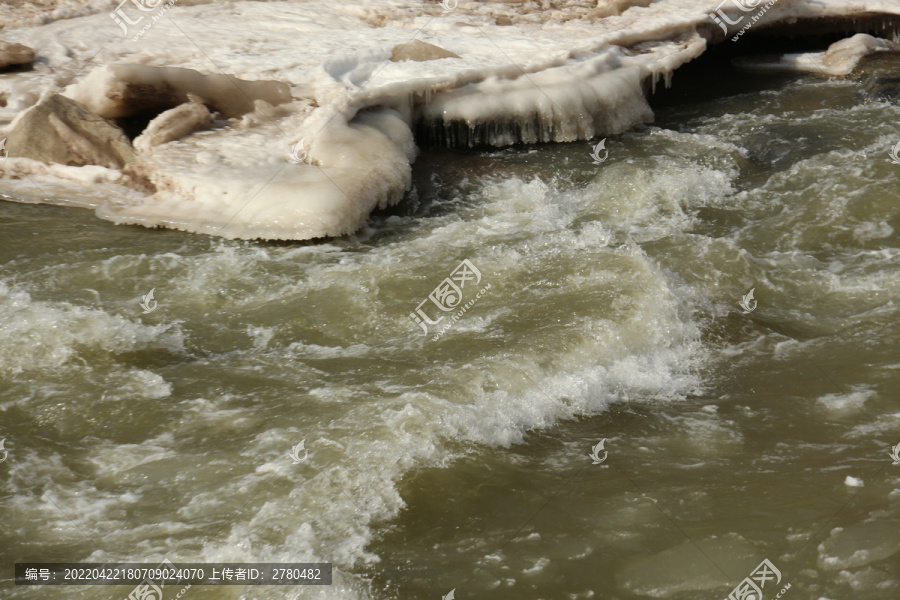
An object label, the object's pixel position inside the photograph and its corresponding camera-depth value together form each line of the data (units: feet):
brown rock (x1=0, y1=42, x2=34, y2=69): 47.73
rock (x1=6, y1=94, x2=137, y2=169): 41.78
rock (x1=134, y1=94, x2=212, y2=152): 42.27
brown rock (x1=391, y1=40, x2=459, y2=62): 51.70
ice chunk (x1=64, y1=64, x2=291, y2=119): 43.21
